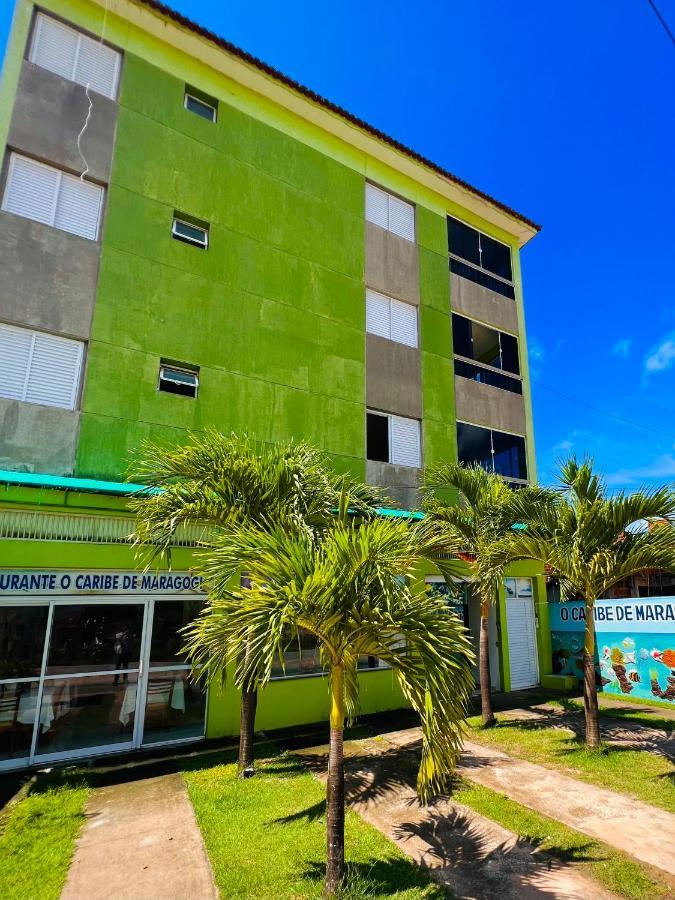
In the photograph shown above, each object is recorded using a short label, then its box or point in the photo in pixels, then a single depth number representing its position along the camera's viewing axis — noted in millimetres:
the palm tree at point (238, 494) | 6992
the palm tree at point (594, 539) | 8258
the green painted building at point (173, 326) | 8703
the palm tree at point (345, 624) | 4117
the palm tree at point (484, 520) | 9250
